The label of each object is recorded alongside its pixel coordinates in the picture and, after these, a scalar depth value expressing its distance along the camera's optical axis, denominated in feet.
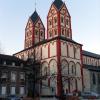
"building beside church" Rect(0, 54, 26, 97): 103.64
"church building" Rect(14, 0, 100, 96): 106.21
